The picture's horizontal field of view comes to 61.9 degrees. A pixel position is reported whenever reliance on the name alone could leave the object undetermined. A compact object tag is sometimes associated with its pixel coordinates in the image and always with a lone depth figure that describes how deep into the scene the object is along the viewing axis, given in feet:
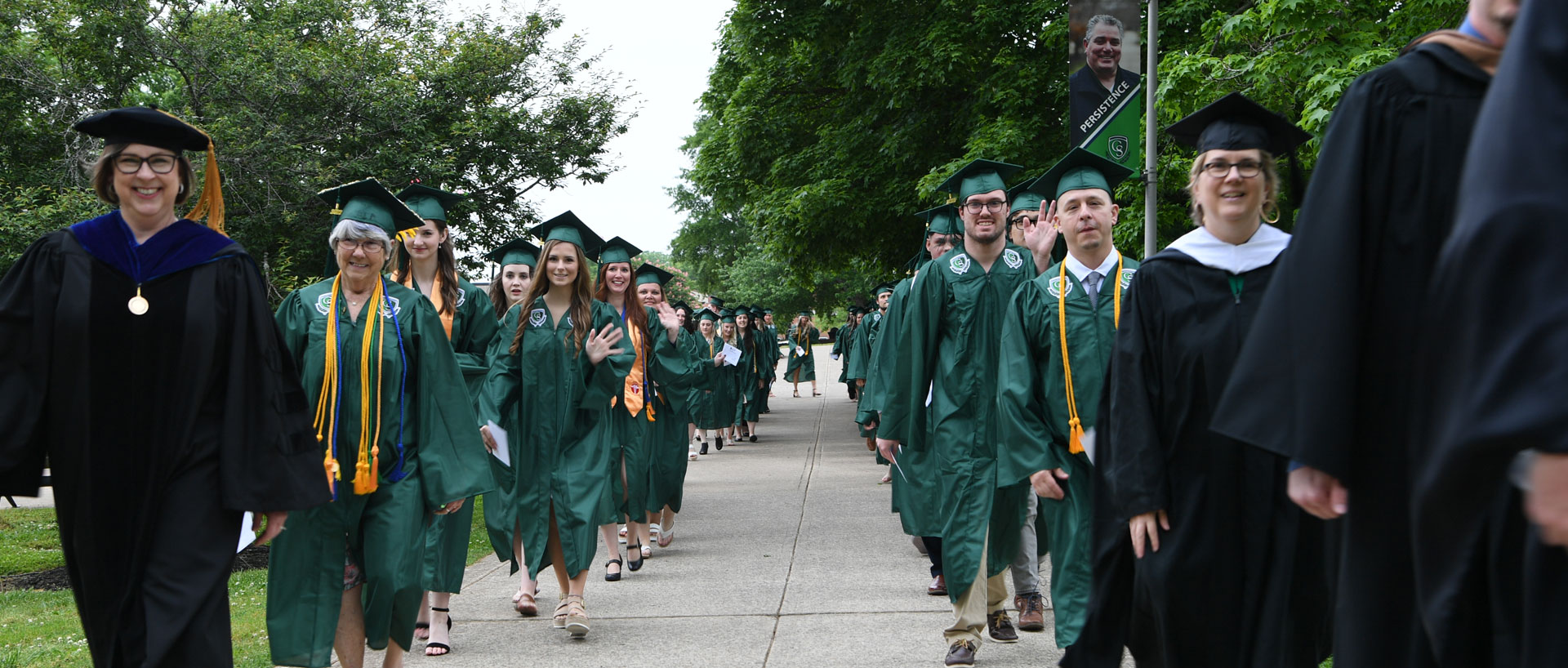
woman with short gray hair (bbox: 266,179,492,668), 15.29
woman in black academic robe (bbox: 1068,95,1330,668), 11.36
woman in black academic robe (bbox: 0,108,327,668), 11.84
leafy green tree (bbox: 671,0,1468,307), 36.11
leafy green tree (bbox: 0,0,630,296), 47.39
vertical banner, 33.04
